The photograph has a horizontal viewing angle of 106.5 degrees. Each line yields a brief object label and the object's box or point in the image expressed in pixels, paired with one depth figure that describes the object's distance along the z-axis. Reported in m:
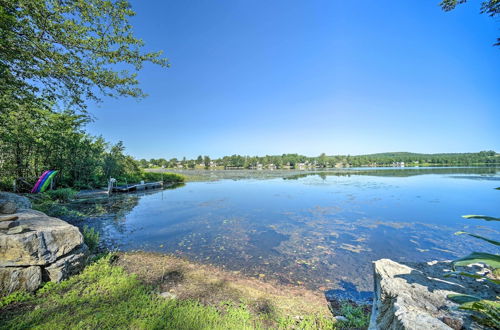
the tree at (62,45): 4.14
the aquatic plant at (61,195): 12.20
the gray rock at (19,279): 2.89
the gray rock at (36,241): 3.02
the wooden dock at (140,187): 19.64
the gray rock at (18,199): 6.28
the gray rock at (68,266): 3.36
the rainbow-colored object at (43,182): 11.69
